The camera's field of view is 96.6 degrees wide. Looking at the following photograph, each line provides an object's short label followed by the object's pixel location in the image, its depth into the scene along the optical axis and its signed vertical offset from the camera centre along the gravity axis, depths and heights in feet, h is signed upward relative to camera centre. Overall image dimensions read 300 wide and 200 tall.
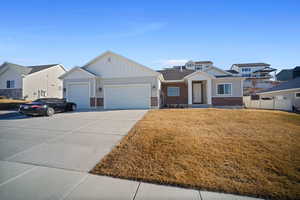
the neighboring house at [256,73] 114.52 +30.48
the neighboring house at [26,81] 67.87 +10.32
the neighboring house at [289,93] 47.18 +2.48
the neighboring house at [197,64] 150.04 +40.92
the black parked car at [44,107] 29.81 -1.60
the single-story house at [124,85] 42.27 +4.69
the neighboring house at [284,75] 124.38 +23.44
